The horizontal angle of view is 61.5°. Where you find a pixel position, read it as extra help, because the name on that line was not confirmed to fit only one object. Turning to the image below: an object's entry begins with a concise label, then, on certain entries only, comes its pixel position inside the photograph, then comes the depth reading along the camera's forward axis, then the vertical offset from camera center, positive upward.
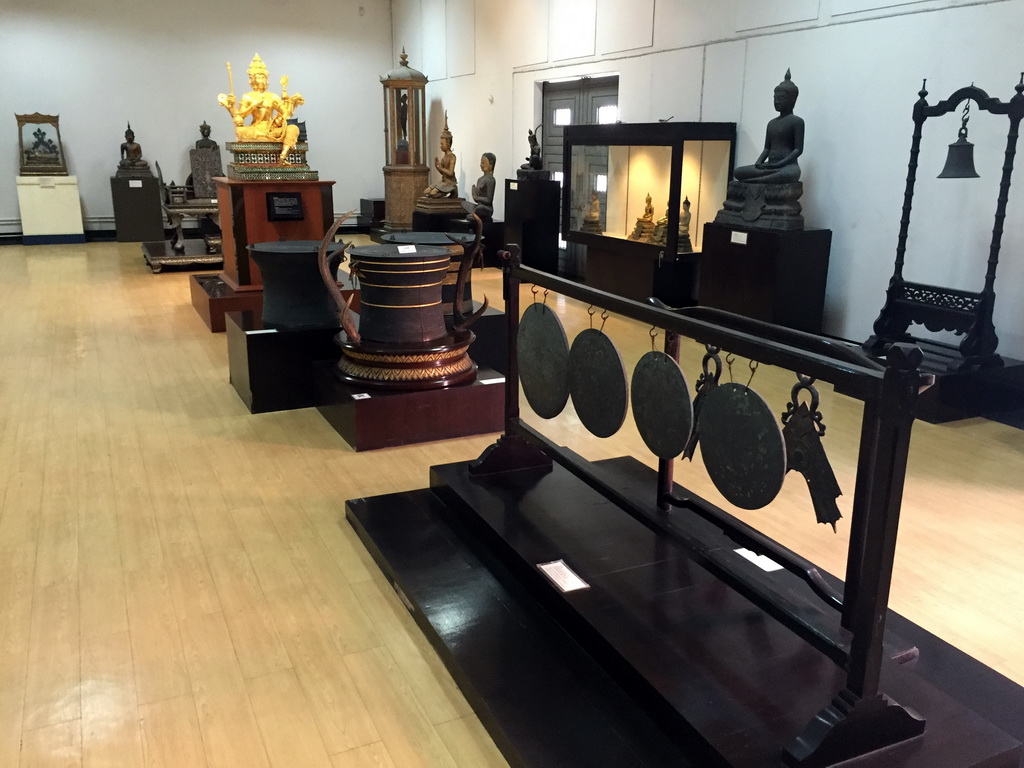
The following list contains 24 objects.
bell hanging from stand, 4.56 +0.07
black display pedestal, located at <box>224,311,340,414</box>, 4.64 -1.05
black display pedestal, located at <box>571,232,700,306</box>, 7.20 -0.86
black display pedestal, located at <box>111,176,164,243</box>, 12.19 -0.66
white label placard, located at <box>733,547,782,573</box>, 2.62 -1.17
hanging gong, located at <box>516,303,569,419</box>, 2.81 -0.63
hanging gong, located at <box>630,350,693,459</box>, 2.21 -0.60
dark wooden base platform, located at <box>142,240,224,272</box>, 9.49 -1.03
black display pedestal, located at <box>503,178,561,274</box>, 8.77 -0.51
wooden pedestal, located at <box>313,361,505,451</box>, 4.11 -1.18
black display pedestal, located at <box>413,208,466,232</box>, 10.21 -0.63
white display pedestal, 11.85 -0.65
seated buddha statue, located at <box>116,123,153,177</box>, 12.33 +0.00
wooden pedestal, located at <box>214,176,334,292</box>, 6.47 -0.41
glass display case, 6.87 -0.23
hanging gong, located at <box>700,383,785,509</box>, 1.91 -0.62
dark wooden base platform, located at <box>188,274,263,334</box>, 6.56 -1.04
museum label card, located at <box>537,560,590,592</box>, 2.49 -1.17
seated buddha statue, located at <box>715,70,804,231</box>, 5.90 -0.03
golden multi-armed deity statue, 6.67 +0.37
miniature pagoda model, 11.77 +0.29
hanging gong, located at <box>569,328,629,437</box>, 2.50 -0.63
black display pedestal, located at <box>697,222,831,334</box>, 5.90 -0.70
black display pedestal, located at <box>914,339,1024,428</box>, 4.57 -1.15
